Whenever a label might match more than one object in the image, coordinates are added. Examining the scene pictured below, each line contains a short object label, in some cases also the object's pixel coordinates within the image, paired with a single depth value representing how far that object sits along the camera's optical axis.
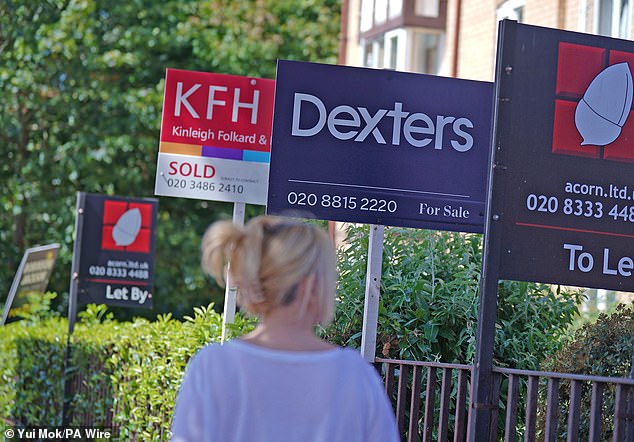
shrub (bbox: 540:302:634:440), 10.07
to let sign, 8.92
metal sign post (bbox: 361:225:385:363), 11.86
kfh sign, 14.23
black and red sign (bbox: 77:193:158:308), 22.11
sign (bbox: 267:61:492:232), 10.98
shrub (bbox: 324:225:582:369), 13.26
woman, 4.87
